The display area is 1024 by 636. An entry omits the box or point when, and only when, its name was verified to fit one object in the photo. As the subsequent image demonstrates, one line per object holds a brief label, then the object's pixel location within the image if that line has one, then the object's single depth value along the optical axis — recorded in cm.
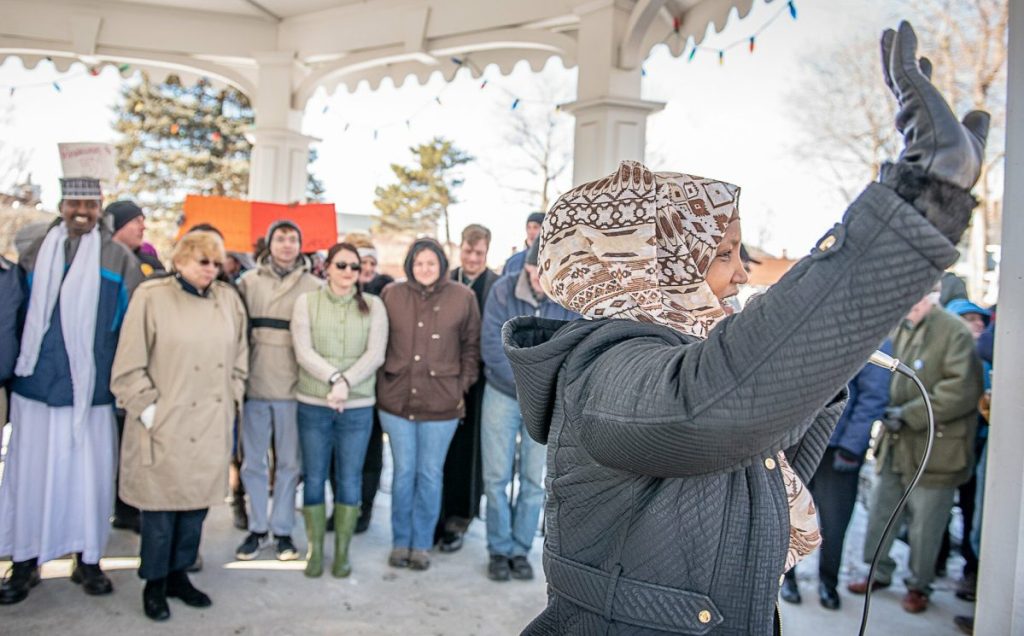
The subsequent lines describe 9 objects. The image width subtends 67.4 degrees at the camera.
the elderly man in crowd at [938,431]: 420
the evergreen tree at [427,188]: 3088
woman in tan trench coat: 362
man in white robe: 364
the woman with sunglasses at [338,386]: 429
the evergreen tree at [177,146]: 2702
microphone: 146
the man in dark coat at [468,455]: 496
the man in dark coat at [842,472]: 411
